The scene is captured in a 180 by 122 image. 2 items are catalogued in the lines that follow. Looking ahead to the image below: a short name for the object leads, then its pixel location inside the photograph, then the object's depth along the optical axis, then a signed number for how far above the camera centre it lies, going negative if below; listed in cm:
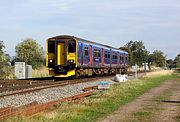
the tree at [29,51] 7008 +410
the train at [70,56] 2923 +126
